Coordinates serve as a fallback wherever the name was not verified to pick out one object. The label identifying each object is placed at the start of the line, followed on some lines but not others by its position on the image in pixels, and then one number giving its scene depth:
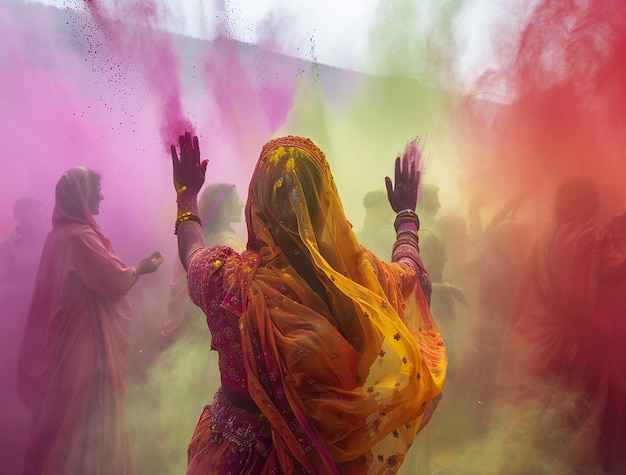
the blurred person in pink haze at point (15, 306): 2.48
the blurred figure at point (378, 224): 3.15
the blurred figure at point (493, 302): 2.89
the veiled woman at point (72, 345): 2.48
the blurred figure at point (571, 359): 2.65
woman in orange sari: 1.22
